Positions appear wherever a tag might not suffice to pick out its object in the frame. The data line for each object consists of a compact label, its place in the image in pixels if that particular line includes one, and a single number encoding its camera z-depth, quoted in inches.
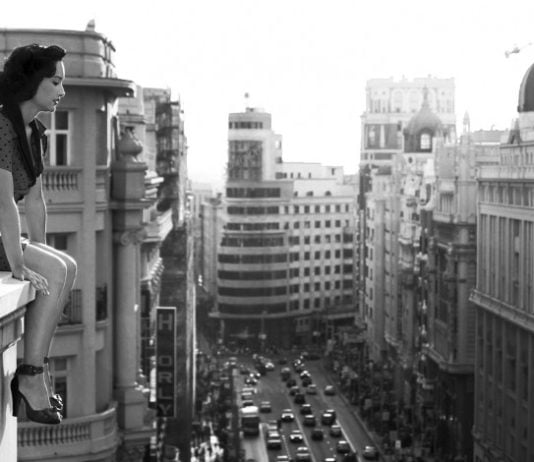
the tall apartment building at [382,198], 4658.0
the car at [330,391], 4473.4
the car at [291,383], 4618.6
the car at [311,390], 4498.0
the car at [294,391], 4451.3
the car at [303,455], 3260.3
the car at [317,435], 3612.2
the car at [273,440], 3476.9
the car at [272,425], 3757.9
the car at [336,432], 3673.7
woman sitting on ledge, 323.3
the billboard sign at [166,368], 1829.5
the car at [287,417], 3919.8
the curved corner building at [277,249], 5954.7
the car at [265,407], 4109.3
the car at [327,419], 3870.6
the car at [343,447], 3388.3
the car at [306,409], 4047.7
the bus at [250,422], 3702.0
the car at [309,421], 3850.9
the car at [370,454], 3316.9
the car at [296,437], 3582.7
